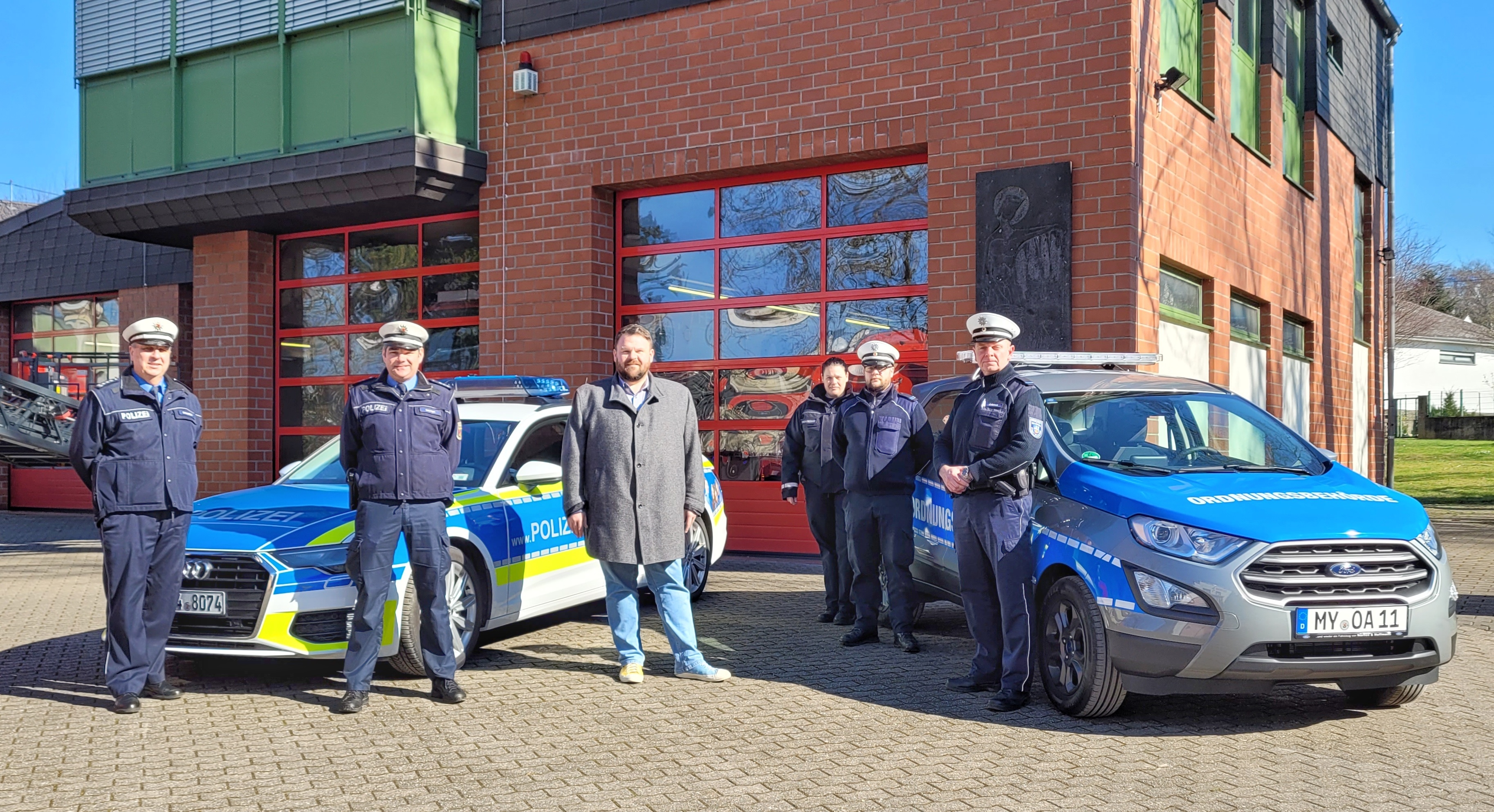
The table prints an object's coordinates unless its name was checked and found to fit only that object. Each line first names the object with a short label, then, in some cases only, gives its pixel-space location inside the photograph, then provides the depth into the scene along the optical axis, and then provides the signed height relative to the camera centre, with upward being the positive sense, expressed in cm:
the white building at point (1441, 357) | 6419 +257
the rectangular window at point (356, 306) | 1552 +135
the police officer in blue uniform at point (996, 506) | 612 -47
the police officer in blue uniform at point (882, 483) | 767 -44
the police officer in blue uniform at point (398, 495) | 621 -41
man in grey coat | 674 -43
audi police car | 648 -77
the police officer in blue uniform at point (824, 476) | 874 -46
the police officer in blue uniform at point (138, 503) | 630 -45
